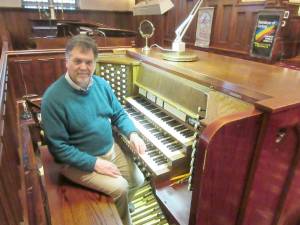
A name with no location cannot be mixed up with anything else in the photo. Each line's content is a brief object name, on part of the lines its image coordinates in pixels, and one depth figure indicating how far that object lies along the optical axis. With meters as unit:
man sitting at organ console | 1.36
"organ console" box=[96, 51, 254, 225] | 1.37
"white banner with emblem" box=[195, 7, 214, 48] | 2.75
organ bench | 1.28
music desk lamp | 1.82
